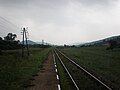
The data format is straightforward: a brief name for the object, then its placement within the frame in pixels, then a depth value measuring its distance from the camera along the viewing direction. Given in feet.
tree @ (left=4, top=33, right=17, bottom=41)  235.79
